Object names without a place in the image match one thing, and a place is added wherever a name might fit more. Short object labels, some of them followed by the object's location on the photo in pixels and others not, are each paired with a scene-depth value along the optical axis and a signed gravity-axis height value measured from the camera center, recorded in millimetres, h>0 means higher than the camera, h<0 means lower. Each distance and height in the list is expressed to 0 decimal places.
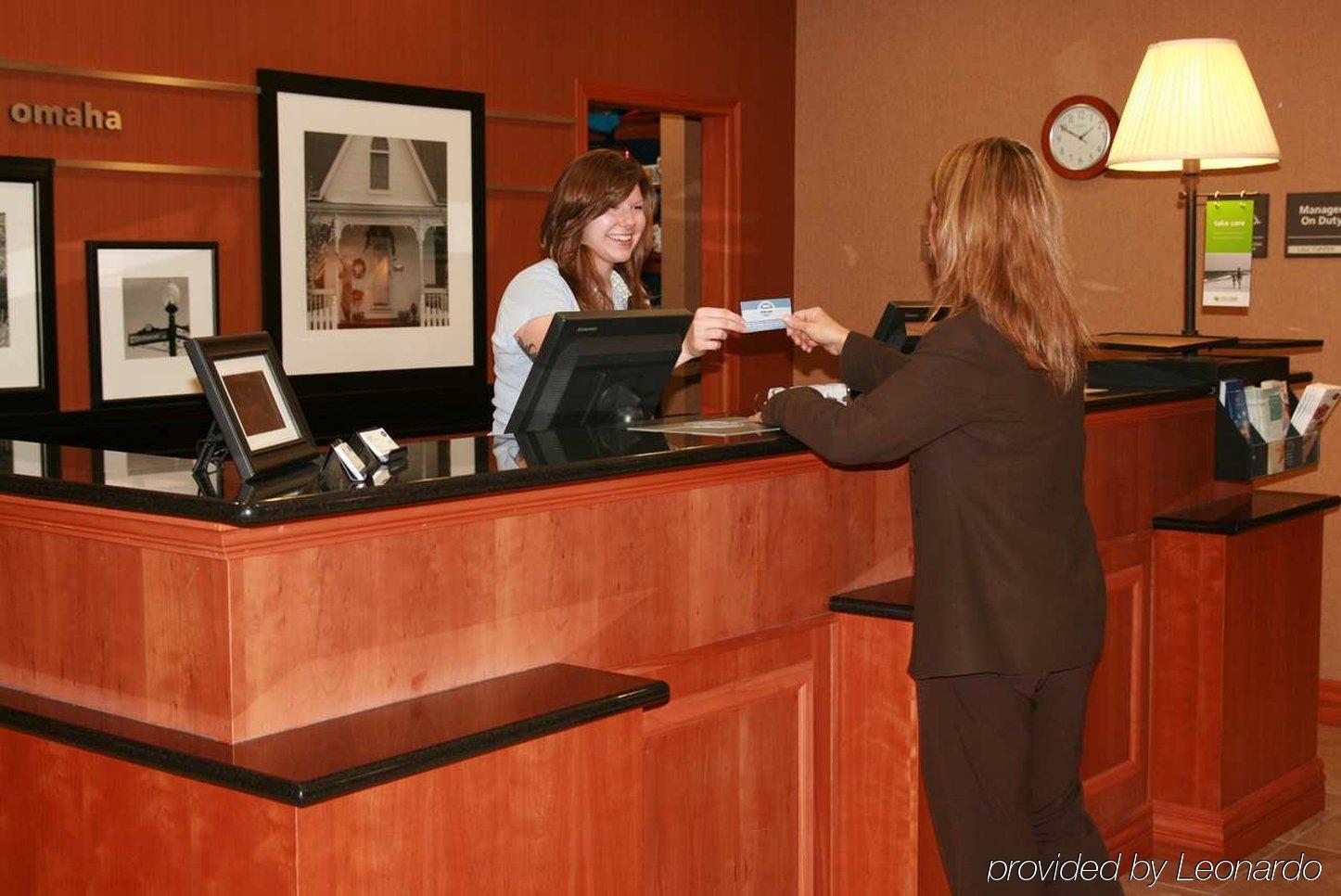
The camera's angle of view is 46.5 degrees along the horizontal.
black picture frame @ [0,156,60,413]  4395 +121
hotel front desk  2199 -566
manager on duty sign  5641 +412
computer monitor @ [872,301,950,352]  3695 +27
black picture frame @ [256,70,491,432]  4996 -56
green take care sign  5496 +301
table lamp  4578 +672
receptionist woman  3531 +197
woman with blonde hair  2648 -296
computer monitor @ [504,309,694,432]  2979 -64
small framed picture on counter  2414 -108
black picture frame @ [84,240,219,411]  4574 +54
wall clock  6191 +805
